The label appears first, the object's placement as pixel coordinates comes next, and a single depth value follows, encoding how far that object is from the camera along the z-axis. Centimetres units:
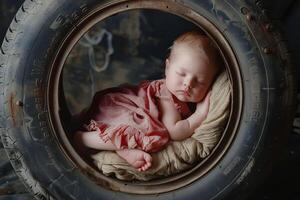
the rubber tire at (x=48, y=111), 93
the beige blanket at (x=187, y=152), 96
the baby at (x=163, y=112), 97
